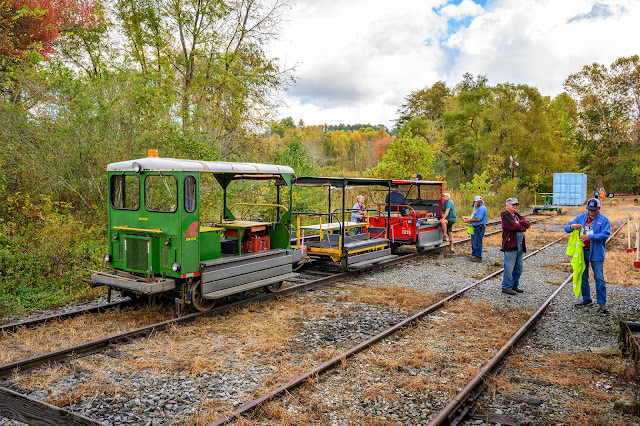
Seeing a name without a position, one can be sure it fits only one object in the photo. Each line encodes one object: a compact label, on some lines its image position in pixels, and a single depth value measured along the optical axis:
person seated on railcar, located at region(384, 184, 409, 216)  13.54
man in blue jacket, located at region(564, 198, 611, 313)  7.69
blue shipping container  33.16
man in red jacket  9.21
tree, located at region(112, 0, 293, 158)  14.84
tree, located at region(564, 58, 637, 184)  48.47
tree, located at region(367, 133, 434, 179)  23.05
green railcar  6.98
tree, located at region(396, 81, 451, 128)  53.22
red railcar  13.17
